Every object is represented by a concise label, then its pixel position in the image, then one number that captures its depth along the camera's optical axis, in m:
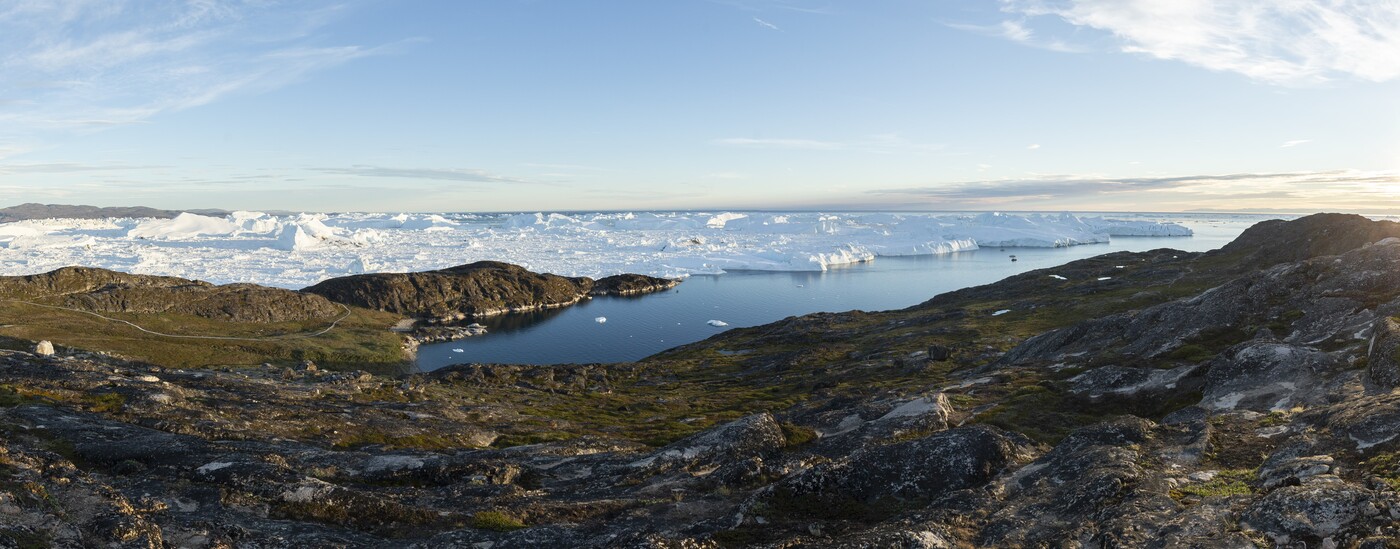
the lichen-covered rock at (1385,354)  21.14
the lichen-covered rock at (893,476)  17.64
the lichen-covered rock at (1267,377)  23.86
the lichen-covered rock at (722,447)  23.62
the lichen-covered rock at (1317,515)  11.52
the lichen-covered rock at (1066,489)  14.51
